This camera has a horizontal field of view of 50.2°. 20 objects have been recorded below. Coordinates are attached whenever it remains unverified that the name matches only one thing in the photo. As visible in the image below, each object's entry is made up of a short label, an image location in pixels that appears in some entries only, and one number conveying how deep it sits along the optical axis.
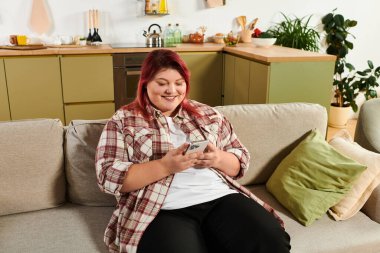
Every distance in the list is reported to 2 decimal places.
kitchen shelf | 4.29
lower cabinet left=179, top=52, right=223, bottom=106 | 3.96
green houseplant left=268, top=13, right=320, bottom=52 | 4.25
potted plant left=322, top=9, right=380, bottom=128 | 4.45
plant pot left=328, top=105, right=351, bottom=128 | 4.44
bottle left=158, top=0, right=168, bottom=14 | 4.27
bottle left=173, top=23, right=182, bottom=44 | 4.37
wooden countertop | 3.08
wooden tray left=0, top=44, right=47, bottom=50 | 3.55
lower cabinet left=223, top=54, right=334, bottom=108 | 3.07
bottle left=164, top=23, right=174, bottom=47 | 4.28
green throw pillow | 1.69
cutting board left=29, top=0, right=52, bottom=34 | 3.96
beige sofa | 1.52
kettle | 3.99
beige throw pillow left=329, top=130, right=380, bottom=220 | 1.72
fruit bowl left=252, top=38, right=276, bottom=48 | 3.80
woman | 1.37
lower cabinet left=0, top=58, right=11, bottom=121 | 3.48
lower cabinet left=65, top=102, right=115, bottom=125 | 3.74
